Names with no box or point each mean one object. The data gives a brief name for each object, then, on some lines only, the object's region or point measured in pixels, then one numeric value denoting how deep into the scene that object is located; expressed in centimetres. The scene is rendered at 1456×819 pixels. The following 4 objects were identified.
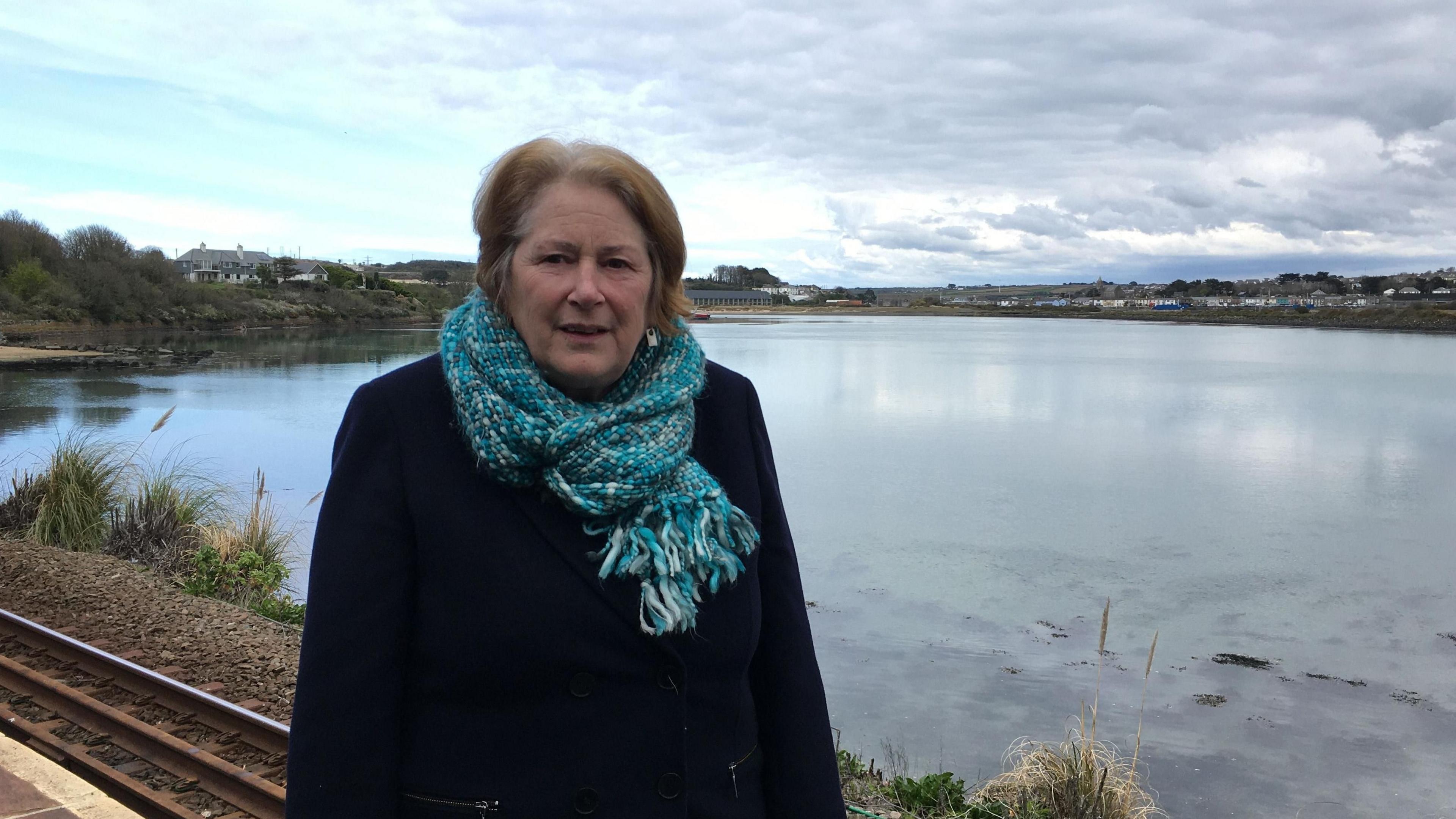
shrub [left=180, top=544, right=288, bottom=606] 692
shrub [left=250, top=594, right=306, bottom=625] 648
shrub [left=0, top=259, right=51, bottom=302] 4497
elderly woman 150
